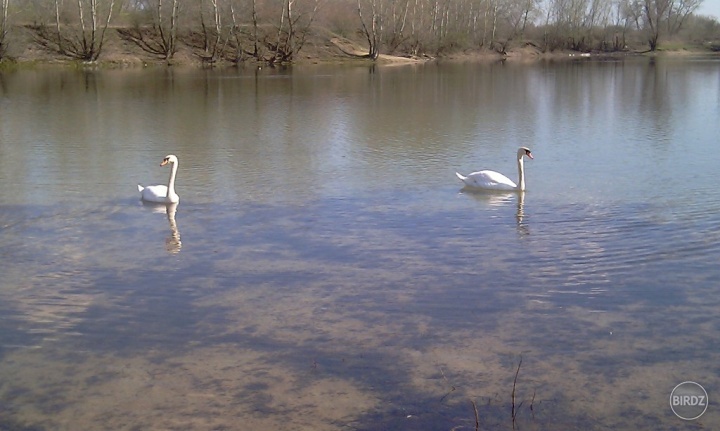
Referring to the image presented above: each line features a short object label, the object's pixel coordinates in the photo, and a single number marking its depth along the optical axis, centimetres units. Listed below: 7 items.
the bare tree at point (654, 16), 6919
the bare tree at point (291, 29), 4612
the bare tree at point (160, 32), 4372
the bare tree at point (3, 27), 3675
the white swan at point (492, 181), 935
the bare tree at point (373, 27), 4869
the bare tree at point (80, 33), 4058
